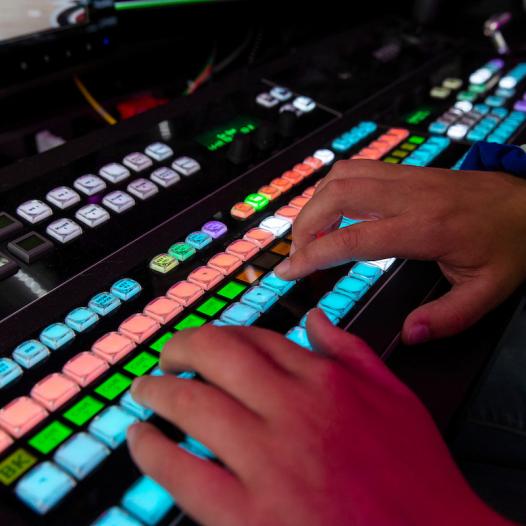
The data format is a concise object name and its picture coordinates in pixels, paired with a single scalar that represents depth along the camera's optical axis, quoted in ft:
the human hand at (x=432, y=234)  1.79
